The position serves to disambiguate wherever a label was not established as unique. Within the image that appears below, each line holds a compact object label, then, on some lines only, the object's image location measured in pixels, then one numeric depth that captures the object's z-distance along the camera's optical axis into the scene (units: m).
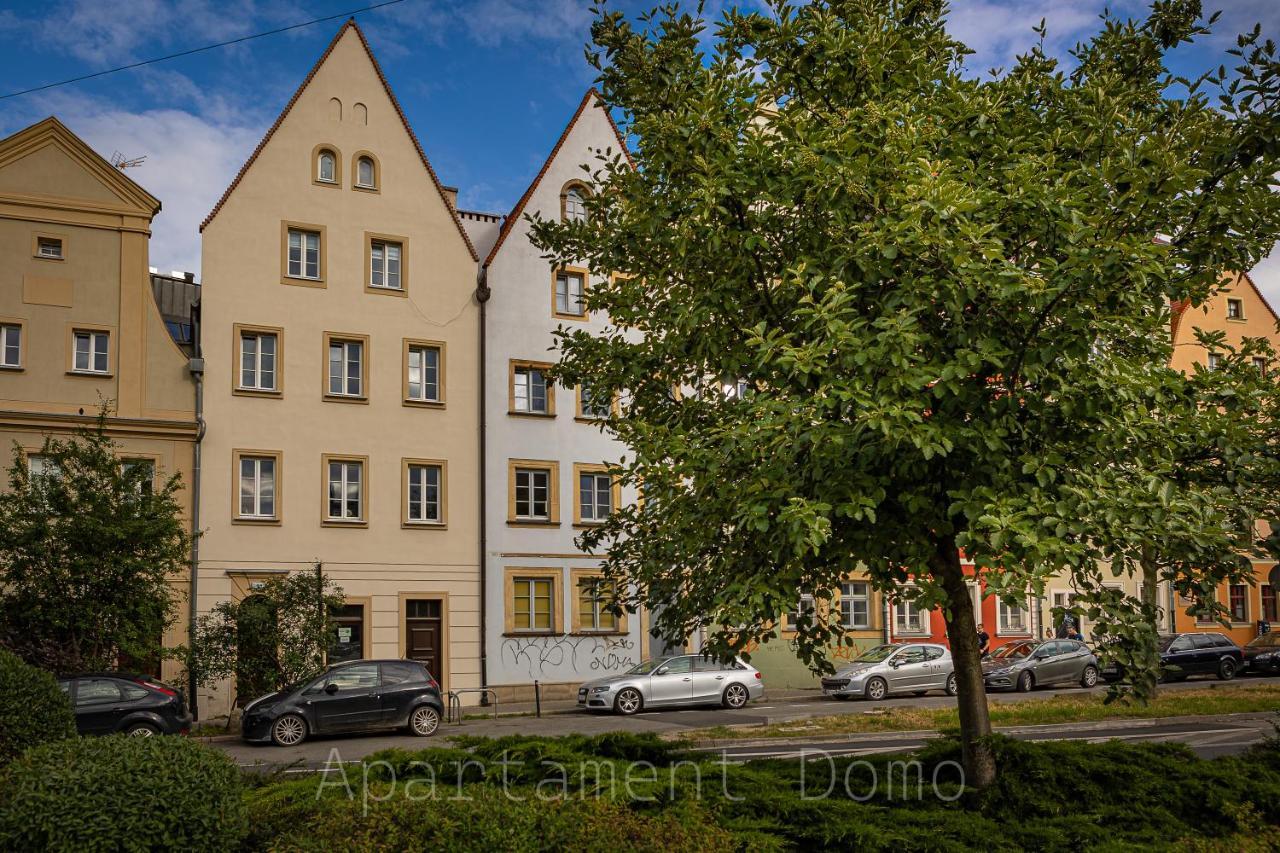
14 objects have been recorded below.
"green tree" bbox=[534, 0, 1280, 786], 8.23
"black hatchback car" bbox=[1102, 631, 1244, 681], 38.47
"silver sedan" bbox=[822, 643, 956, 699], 32.59
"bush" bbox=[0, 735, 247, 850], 6.41
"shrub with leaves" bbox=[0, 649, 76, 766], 9.96
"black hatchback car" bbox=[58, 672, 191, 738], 21.23
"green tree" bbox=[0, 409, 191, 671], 23.80
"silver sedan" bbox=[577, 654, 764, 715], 29.36
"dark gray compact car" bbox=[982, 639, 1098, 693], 34.38
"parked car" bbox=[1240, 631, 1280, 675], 40.72
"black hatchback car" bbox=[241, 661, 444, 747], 23.50
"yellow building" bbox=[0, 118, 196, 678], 28.77
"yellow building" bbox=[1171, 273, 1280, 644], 48.22
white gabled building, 33.56
